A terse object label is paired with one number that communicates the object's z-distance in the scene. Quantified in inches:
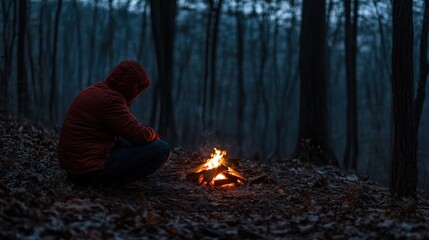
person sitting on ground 239.9
